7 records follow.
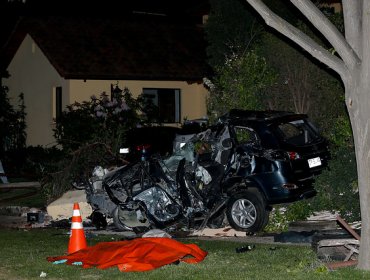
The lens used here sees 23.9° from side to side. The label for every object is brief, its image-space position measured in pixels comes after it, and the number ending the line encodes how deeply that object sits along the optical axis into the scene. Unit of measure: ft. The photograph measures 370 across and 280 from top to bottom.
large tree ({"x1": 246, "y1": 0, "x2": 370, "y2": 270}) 31.27
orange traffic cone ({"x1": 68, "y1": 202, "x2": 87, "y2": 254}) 40.06
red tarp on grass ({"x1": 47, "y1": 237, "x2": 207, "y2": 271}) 34.78
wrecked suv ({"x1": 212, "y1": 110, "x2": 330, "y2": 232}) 46.52
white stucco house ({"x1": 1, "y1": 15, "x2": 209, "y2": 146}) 102.53
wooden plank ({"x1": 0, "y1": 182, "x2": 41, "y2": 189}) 81.15
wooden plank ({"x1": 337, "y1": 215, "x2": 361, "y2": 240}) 34.58
